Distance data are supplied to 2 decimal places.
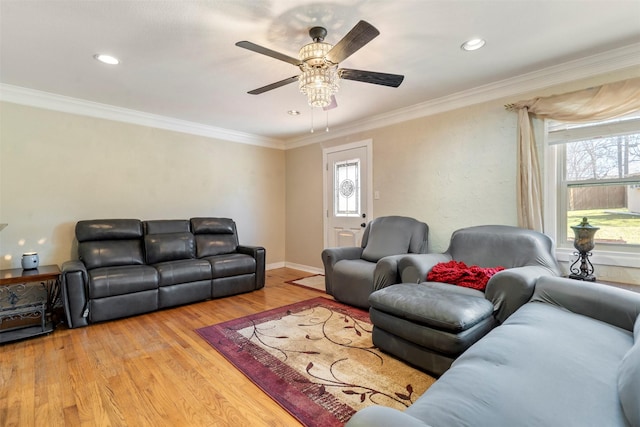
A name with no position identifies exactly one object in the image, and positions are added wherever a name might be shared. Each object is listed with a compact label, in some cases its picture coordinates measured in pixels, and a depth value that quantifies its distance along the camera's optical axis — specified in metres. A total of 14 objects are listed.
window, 2.50
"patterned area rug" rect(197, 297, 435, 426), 1.68
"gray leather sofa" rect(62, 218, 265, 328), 2.87
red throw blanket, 2.38
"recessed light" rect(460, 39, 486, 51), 2.26
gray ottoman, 1.80
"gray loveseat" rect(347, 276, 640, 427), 0.86
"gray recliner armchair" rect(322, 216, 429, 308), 3.19
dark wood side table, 2.57
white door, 4.38
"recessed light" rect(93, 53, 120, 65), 2.45
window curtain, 2.38
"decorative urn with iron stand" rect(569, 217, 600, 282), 2.36
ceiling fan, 1.79
